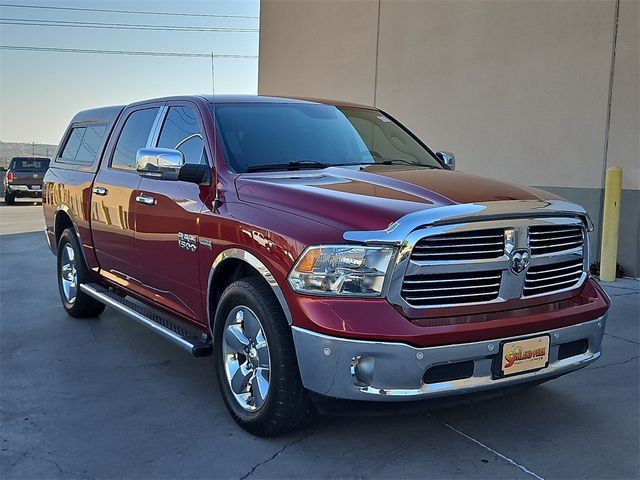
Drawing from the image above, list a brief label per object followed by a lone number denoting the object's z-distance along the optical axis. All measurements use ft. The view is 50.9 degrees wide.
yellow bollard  26.05
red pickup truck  10.03
